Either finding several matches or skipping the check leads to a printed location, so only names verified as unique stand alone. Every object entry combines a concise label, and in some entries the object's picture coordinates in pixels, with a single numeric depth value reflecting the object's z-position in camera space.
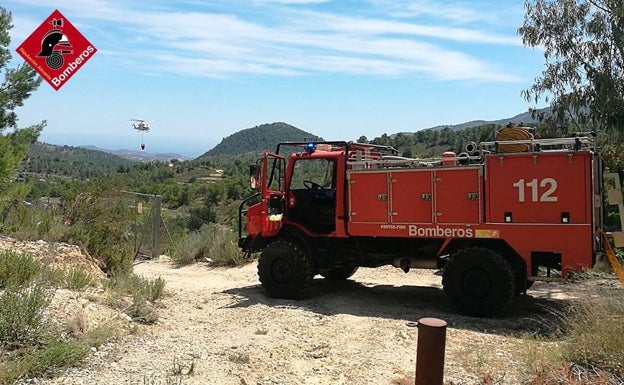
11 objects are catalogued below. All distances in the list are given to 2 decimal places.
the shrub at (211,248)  14.01
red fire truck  7.75
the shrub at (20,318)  5.36
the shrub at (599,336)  4.88
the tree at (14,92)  11.70
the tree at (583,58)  12.18
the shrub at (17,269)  7.09
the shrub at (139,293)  7.42
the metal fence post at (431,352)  3.63
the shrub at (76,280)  7.99
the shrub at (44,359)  4.65
